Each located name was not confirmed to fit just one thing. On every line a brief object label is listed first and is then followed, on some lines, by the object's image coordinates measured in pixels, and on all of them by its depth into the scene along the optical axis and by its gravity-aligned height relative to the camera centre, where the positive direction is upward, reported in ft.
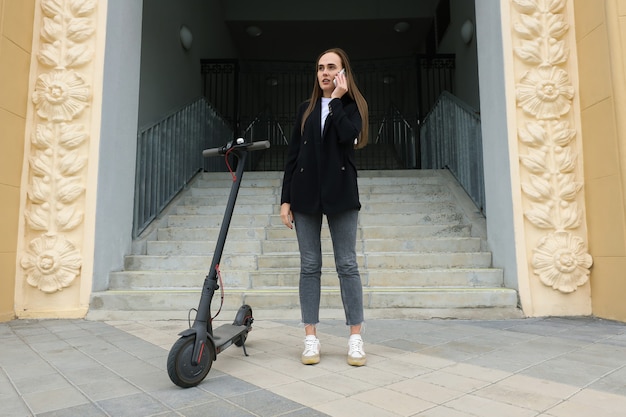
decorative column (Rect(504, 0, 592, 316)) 10.87 +2.37
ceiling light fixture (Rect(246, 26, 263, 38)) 34.30 +17.67
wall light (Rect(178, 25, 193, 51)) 23.46 +11.76
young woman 7.10 +1.06
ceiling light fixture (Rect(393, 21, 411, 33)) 33.40 +17.43
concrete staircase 11.03 -0.23
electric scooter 5.79 -1.21
